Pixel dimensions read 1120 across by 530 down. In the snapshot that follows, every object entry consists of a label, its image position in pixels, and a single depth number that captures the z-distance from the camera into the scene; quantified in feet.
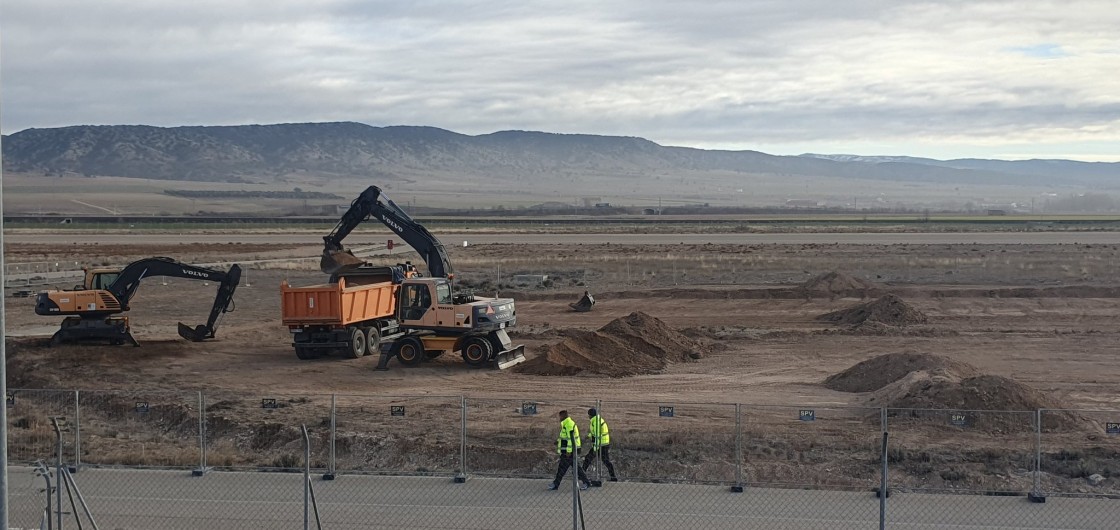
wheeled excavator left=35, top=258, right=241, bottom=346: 103.40
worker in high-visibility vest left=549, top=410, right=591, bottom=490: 50.37
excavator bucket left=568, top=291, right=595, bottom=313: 138.51
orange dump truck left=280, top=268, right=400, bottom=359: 96.99
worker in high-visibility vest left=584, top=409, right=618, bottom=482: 53.42
